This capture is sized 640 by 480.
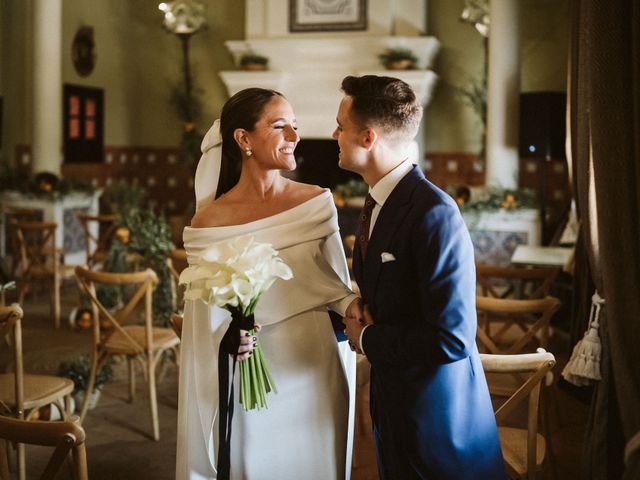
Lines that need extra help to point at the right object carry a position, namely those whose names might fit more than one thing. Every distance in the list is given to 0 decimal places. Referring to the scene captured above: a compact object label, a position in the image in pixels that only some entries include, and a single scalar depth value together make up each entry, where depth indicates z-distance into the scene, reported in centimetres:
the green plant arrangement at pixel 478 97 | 923
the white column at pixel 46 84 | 853
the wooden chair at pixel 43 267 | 656
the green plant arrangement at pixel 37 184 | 806
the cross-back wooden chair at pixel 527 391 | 224
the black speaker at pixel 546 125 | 731
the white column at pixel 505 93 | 802
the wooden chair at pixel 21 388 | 291
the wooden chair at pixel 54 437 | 162
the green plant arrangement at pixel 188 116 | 1042
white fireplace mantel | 984
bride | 218
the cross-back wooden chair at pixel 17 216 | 696
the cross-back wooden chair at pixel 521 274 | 414
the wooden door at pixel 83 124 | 1002
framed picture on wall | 995
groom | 170
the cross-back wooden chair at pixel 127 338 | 406
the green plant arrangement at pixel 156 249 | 489
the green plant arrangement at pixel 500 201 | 736
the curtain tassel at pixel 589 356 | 307
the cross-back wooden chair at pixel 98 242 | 692
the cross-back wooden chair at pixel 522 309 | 335
